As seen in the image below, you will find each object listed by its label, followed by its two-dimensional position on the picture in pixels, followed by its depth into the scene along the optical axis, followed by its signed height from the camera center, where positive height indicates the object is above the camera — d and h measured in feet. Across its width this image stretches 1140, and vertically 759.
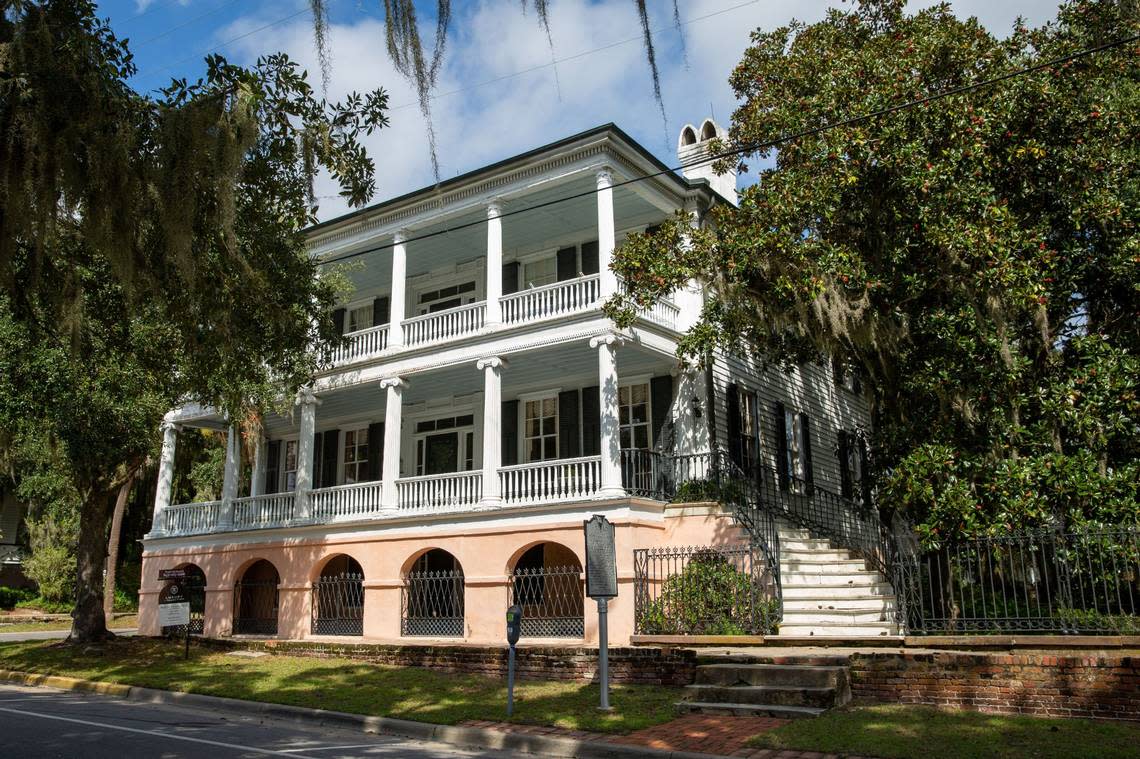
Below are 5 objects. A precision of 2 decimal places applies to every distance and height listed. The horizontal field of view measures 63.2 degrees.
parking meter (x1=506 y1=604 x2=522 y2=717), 33.38 -1.45
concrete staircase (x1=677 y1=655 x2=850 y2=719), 31.27 -3.47
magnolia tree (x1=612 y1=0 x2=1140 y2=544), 41.37 +15.53
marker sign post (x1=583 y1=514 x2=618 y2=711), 34.68 +0.92
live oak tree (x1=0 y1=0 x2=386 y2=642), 23.84 +11.80
